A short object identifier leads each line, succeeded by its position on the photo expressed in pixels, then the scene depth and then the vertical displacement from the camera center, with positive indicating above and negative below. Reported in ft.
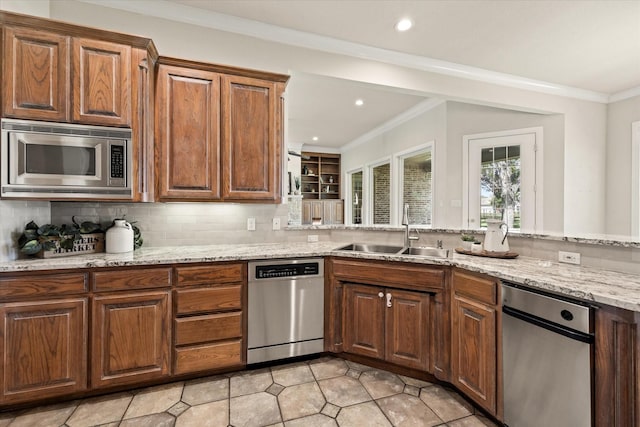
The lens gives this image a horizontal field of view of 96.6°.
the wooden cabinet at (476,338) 5.23 -2.48
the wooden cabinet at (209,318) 6.43 -2.46
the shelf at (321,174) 25.40 +3.42
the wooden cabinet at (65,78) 5.80 +2.87
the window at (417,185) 15.98 +1.62
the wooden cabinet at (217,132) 7.17 +2.11
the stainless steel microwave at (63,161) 5.74 +1.10
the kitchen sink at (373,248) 8.75 -1.12
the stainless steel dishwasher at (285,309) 7.00 -2.45
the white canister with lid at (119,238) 6.86 -0.62
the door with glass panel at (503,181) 12.97 +1.48
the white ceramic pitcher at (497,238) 6.69 -0.60
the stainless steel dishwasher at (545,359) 3.93 -2.25
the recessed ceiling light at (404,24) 7.93 +5.33
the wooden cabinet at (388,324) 6.65 -2.75
